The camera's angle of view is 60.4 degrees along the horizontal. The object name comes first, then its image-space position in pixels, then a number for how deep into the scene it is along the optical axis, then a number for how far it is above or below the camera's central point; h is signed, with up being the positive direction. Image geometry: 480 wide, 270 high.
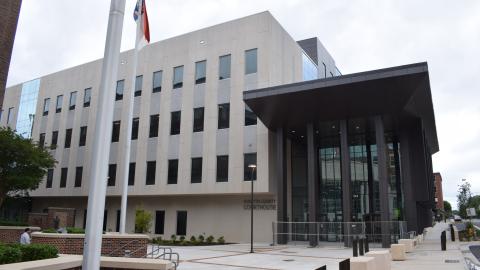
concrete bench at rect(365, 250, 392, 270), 13.21 -1.17
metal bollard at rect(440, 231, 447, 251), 26.69 -1.05
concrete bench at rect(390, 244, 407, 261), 21.33 -1.39
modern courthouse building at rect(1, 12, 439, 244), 31.42 +7.74
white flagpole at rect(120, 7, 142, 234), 21.32 +3.01
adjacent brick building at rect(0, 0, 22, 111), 10.66 +4.81
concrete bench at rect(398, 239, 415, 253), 24.59 -1.15
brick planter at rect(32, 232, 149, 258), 16.48 -0.97
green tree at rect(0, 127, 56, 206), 36.50 +4.90
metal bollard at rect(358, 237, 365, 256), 19.71 -1.04
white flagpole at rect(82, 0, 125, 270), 6.54 +1.31
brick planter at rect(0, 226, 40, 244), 27.88 -1.02
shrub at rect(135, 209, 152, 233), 33.78 -0.07
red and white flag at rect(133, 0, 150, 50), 17.67 +8.65
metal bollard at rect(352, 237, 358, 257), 19.22 -1.10
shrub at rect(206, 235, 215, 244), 36.18 -1.54
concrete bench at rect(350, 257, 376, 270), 10.51 -1.00
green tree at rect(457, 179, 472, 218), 95.10 +7.42
